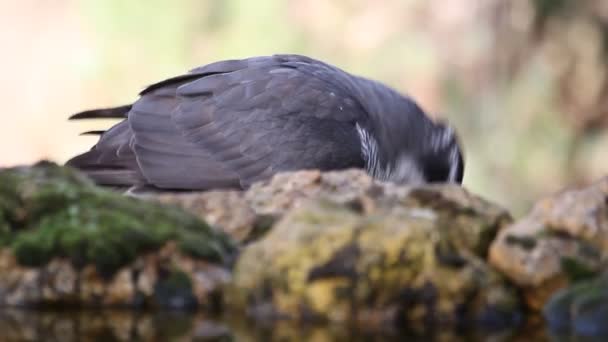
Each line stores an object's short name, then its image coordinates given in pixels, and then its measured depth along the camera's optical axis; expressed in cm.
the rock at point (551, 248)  917
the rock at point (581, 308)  838
